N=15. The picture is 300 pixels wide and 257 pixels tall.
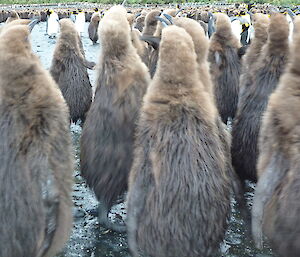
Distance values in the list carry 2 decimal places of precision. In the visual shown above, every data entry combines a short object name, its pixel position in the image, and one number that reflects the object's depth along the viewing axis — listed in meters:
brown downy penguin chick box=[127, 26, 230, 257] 2.38
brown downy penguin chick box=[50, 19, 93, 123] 4.73
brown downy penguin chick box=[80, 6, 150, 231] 3.03
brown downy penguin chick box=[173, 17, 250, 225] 2.88
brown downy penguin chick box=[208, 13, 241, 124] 4.71
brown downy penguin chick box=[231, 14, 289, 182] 3.38
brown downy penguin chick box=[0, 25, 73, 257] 2.35
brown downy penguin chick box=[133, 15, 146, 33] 8.84
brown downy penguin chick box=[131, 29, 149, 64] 4.67
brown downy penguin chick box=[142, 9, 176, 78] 4.63
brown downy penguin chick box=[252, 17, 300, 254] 2.15
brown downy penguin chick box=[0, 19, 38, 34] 3.22
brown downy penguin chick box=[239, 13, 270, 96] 3.61
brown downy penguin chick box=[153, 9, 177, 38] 4.70
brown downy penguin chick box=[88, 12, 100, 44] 14.86
